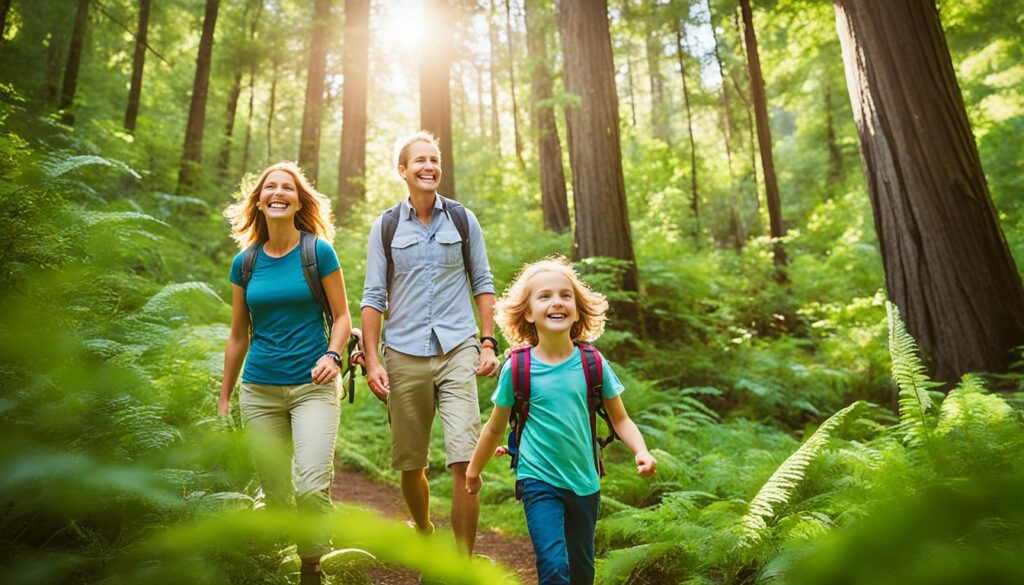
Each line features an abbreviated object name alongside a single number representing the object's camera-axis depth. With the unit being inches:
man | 142.4
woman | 128.2
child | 102.4
